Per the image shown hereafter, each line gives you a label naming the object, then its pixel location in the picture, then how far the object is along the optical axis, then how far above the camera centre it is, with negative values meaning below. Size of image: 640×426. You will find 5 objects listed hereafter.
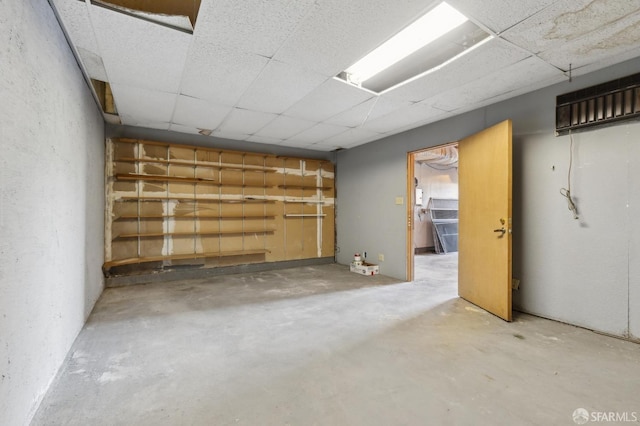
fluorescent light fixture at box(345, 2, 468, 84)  1.89 +1.33
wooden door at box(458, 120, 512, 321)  2.82 -0.09
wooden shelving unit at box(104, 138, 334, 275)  4.16 +0.12
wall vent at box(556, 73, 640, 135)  2.33 +0.95
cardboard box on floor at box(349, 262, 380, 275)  4.82 -1.00
